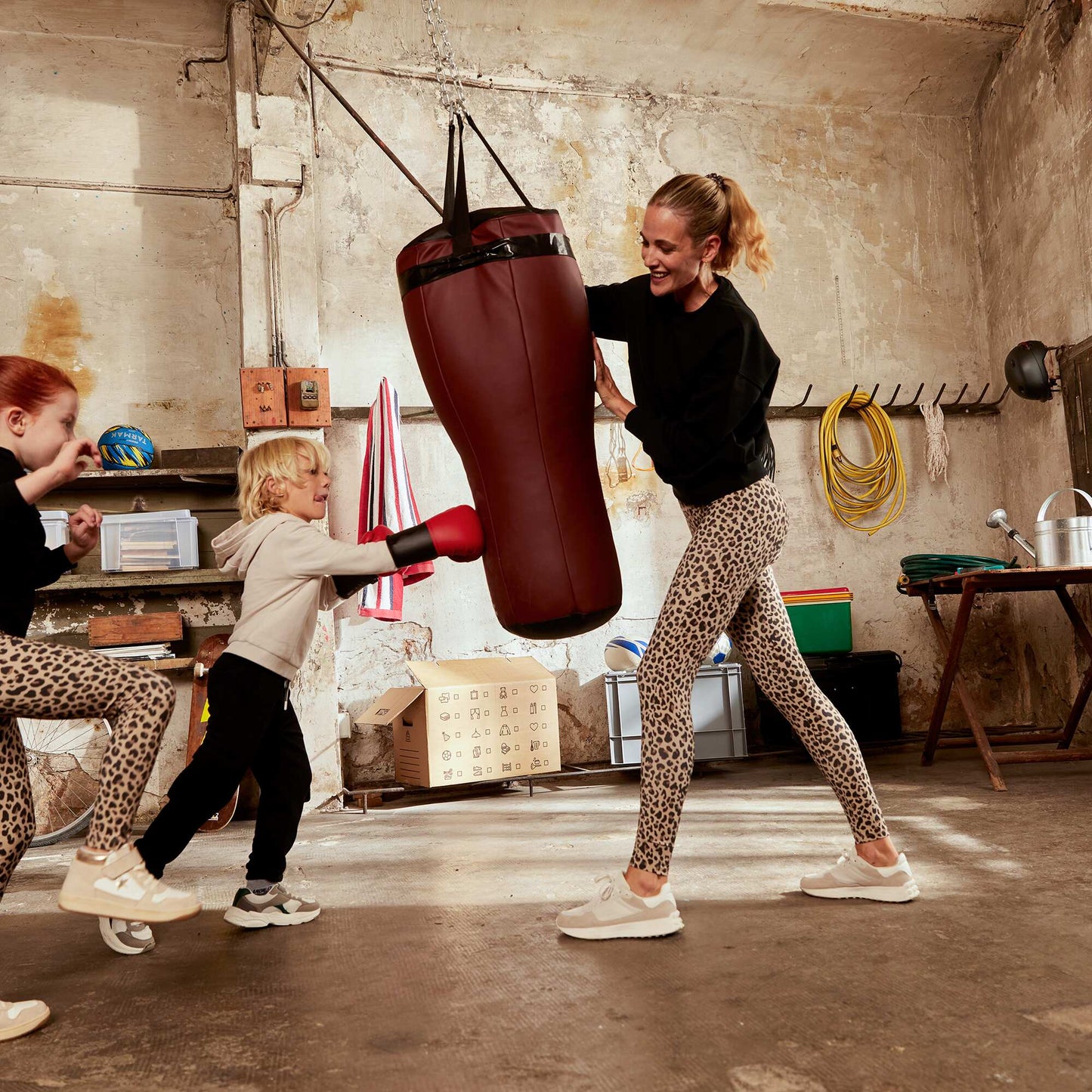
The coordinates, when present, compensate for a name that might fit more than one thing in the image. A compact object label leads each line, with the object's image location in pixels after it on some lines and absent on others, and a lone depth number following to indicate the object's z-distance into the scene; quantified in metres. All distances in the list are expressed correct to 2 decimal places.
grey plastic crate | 4.64
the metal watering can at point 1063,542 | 3.90
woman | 1.96
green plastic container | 4.98
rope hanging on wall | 5.49
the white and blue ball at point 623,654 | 4.65
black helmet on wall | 4.89
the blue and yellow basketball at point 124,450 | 4.35
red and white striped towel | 4.50
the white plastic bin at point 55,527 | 4.02
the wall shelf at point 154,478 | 4.33
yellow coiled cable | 5.40
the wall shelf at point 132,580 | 4.24
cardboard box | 4.14
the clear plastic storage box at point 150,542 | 4.27
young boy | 2.06
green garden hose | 4.40
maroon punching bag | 1.97
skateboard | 4.14
